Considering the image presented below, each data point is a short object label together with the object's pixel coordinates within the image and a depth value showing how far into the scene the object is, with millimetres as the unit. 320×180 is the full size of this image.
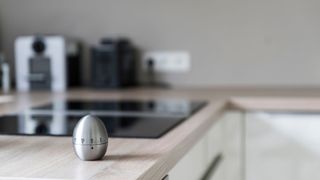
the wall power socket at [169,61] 2633
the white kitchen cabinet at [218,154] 1306
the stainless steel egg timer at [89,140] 981
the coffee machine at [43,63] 2598
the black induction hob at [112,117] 1351
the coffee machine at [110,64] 2574
